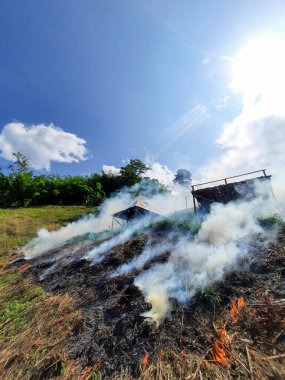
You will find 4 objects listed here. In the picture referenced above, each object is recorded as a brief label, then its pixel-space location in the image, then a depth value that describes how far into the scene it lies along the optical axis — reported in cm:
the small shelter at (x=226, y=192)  1140
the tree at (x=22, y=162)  3481
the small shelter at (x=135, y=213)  1452
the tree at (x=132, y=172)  2651
